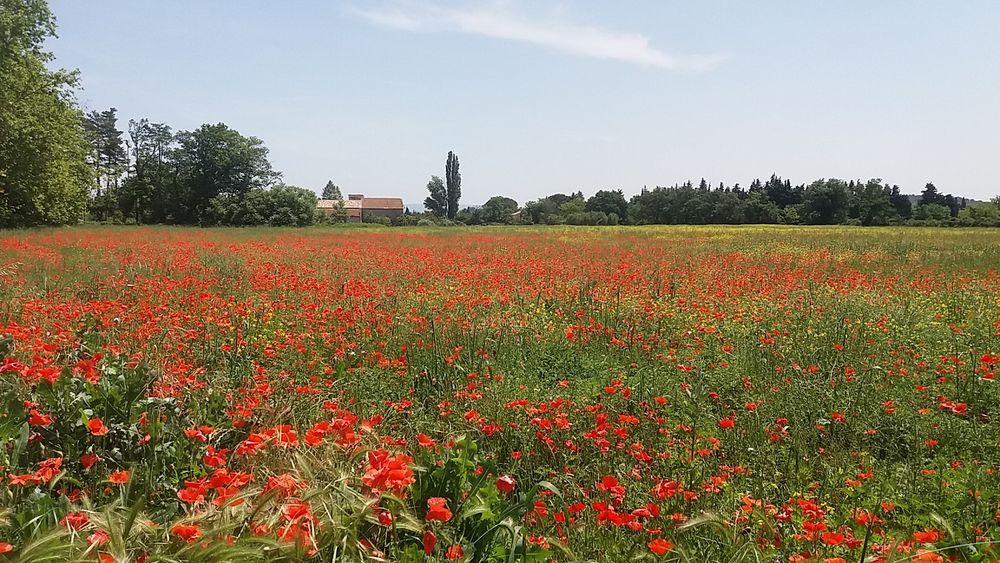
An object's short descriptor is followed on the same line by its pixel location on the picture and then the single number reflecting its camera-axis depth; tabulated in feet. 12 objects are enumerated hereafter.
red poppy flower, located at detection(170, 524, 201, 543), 5.97
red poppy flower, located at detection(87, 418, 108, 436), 8.46
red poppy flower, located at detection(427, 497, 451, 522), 6.60
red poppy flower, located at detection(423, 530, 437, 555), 6.69
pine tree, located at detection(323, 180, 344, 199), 413.18
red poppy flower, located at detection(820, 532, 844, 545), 6.86
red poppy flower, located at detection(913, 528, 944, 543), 6.93
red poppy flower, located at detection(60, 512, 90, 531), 6.33
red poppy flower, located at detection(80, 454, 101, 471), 8.77
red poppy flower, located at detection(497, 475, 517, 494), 7.49
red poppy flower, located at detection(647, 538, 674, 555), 6.59
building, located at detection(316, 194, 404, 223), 361.12
